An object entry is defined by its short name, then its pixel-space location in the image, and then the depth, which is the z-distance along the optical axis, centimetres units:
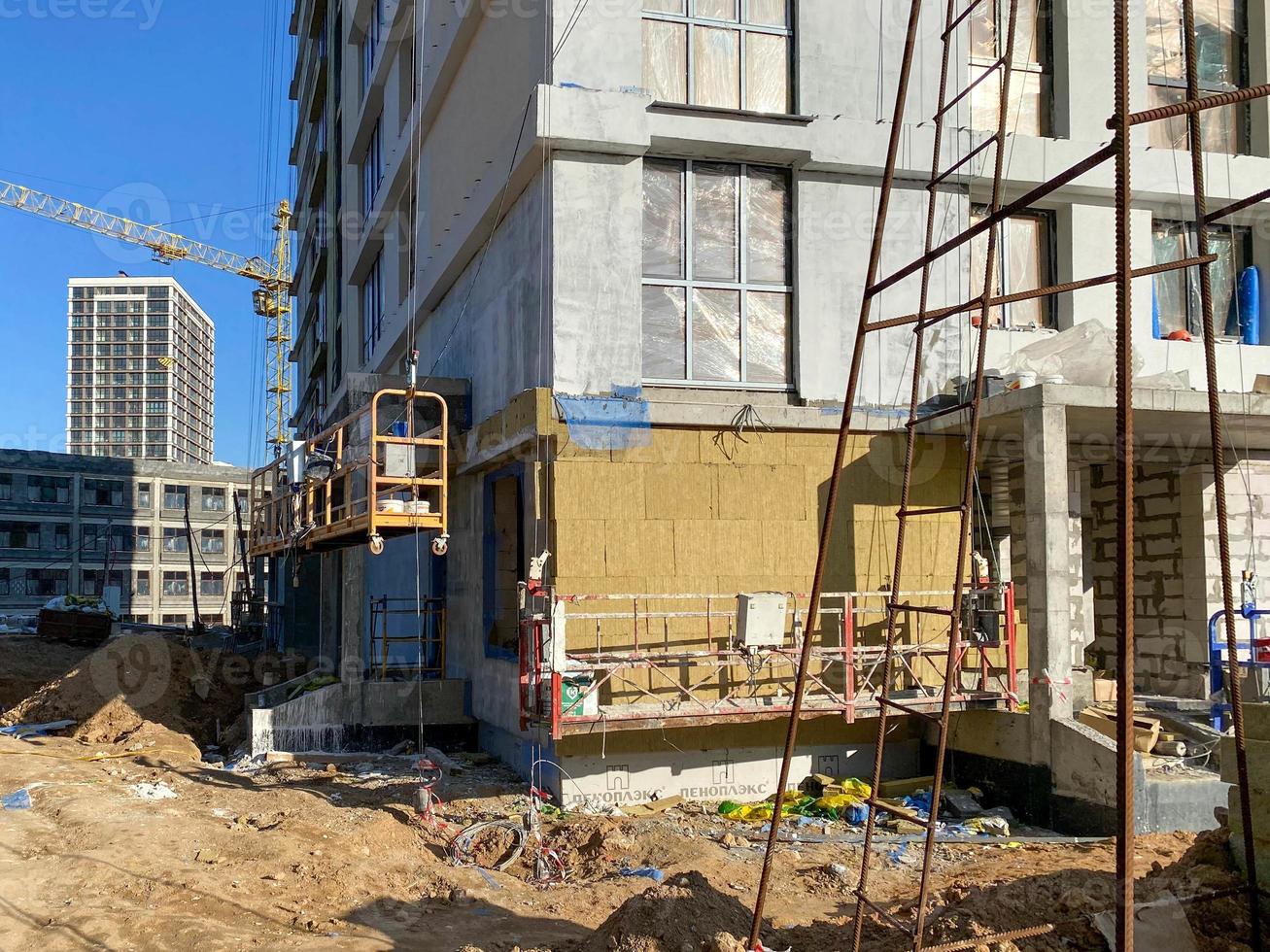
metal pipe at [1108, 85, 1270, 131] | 427
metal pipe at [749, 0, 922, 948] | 586
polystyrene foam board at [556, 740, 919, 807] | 1223
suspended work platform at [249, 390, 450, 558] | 1216
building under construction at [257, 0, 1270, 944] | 1188
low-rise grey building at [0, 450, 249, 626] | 6650
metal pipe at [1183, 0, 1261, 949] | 529
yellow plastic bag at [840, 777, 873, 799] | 1230
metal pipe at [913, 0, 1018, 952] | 550
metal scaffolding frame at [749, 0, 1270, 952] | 405
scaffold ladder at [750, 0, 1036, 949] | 565
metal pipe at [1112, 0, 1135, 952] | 398
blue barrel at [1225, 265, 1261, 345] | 1577
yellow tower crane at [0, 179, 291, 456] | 8256
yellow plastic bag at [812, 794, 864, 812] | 1186
